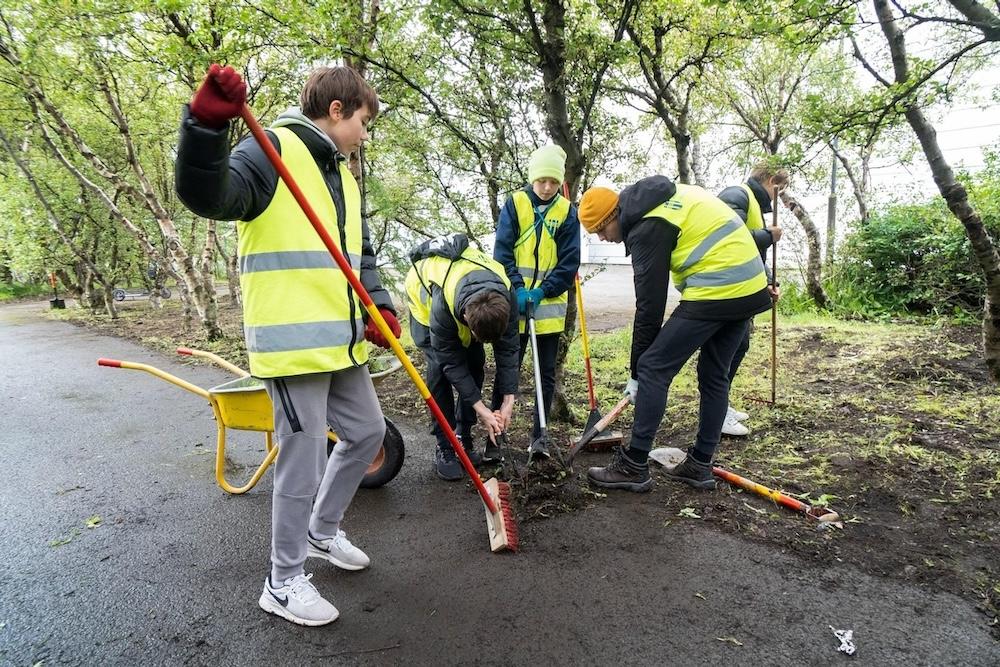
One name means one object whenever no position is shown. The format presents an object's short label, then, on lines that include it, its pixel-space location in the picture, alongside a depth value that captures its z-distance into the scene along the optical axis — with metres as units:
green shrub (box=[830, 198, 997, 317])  7.72
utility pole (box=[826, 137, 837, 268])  10.48
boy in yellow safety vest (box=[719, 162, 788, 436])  3.88
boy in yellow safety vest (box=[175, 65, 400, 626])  1.83
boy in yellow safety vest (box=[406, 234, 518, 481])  2.68
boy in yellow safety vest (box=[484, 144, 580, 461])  3.51
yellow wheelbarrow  2.95
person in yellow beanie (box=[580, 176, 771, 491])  2.82
